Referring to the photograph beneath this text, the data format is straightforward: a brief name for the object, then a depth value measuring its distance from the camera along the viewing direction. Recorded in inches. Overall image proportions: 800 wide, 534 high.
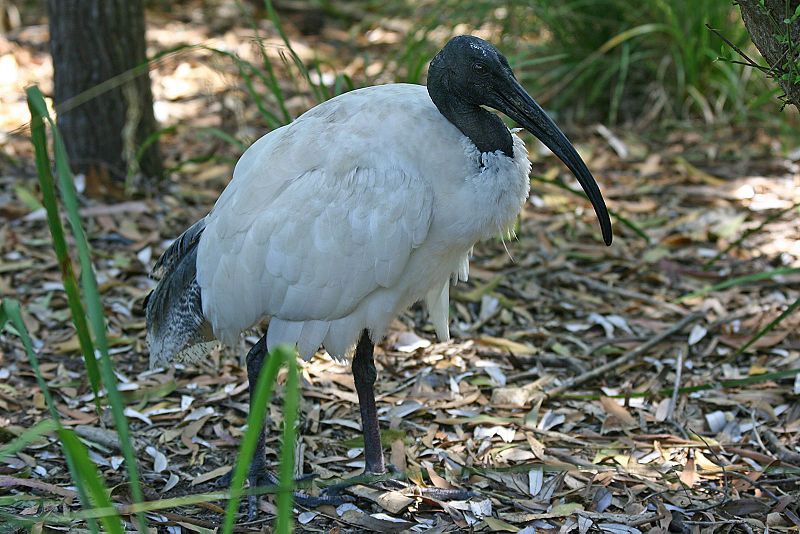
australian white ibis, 255.9
